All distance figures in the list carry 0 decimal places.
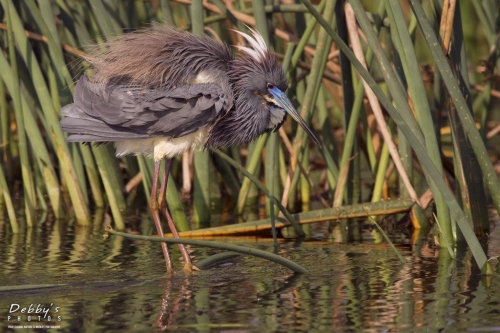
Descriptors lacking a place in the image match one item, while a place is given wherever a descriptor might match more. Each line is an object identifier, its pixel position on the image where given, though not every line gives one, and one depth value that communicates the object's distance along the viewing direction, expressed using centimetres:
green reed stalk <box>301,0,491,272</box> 780
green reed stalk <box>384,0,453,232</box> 891
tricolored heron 959
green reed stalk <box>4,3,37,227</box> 1046
